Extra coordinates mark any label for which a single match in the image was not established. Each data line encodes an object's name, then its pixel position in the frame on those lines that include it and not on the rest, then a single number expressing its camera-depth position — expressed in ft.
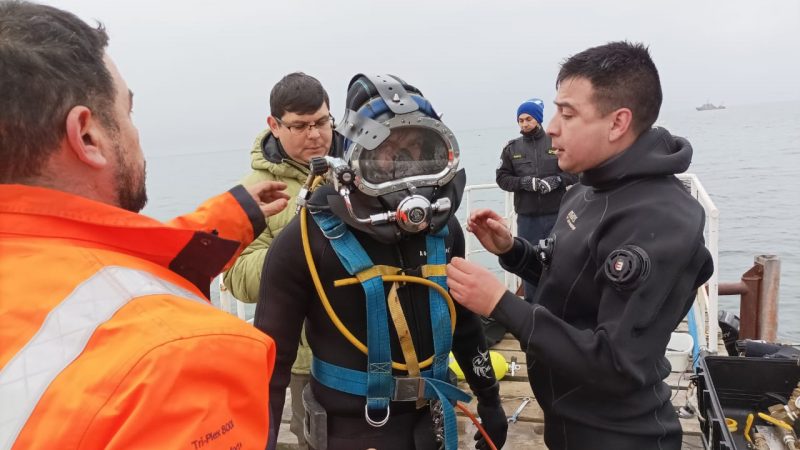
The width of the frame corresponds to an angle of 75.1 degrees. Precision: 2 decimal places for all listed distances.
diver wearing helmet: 5.79
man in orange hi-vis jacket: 2.58
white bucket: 15.06
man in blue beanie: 19.34
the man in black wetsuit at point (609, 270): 5.82
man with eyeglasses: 8.82
